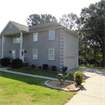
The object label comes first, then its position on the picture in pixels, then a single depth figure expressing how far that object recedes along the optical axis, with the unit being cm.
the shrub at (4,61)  1661
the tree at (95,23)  2168
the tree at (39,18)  4212
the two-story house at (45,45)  1380
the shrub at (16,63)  1445
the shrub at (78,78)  692
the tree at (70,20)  3414
